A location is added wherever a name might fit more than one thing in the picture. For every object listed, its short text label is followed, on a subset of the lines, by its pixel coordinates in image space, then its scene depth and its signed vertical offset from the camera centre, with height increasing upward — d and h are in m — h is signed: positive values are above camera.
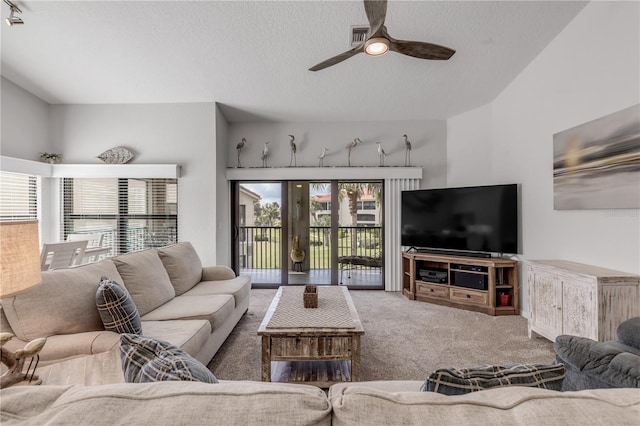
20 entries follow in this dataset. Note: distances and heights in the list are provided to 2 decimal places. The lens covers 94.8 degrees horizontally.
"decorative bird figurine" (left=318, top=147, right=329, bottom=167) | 4.92 +0.88
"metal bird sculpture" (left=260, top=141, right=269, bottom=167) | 4.88 +0.98
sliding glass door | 5.02 -0.33
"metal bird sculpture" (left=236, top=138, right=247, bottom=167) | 4.83 +1.12
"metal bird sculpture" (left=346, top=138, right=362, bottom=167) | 4.79 +1.10
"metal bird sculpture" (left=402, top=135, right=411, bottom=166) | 4.89 +0.95
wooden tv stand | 3.74 -0.95
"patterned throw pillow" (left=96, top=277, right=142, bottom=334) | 1.76 -0.58
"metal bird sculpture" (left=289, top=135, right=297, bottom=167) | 4.89 +1.04
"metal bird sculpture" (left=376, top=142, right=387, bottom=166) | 4.83 +0.97
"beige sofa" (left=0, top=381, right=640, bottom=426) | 0.59 -0.41
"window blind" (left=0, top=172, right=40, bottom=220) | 3.74 +0.25
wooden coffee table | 2.08 -0.95
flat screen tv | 3.73 -0.10
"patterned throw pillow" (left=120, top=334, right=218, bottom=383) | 0.84 -0.46
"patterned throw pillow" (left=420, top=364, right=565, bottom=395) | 0.81 -0.48
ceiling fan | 1.95 +1.31
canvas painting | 2.26 +0.41
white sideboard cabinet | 2.21 -0.72
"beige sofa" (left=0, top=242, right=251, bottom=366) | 1.65 -0.69
